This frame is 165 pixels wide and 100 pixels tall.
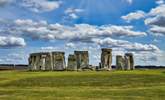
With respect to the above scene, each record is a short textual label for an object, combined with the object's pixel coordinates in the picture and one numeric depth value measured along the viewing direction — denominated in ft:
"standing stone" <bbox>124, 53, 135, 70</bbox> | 320.97
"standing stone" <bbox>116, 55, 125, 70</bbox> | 322.71
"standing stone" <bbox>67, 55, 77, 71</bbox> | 296.69
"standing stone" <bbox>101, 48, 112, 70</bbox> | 309.49
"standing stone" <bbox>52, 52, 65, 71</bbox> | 301.55
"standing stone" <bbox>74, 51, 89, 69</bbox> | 303.68
